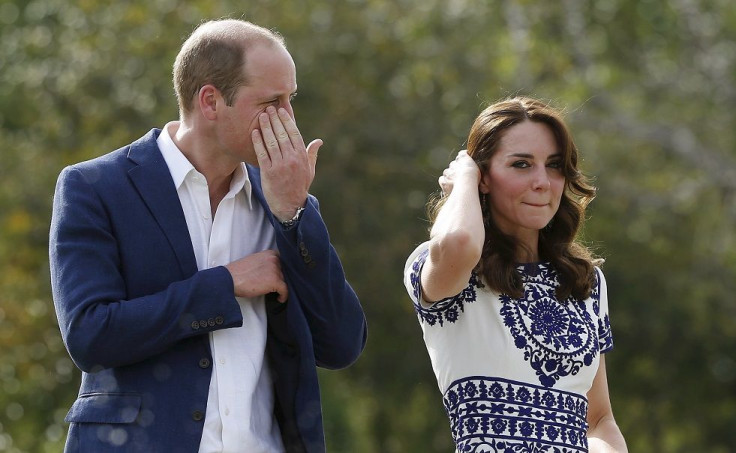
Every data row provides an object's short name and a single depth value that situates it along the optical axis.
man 7.71
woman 8.06
